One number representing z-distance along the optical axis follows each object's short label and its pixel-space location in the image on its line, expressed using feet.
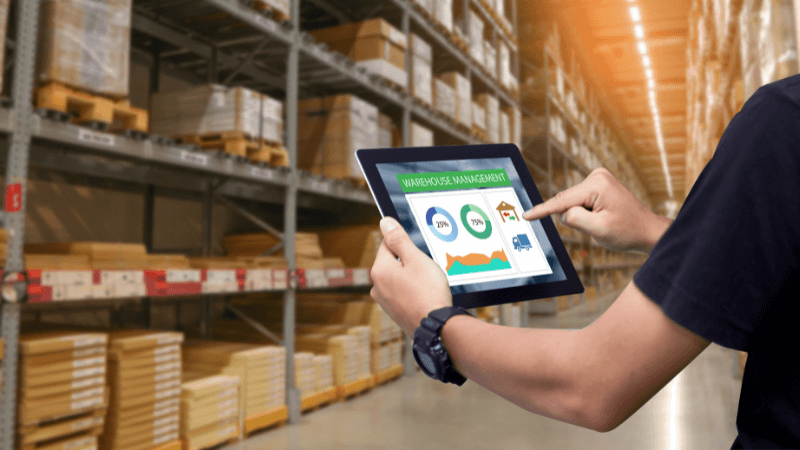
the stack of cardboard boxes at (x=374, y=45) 18.56
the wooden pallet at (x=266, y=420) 13.17
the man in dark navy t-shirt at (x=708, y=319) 2.08
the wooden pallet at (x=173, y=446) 10.92
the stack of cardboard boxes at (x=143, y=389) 10.29
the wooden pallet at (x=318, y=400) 15.08
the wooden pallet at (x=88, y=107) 9.24
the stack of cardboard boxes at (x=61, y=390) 8.88
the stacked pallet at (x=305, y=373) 14.96
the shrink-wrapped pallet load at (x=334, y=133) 17.02
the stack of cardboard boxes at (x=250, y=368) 13.24
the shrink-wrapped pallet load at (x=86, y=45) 9.35
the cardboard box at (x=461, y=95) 23.81
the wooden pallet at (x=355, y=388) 16.52
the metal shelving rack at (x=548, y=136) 38.14
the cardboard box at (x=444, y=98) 22.61
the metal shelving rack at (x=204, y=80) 8.85
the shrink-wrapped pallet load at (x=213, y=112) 13.28
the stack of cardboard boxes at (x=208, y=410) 11.52
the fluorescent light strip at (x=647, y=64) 45.47
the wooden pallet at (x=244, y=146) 13.20
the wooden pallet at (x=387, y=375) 18.40
